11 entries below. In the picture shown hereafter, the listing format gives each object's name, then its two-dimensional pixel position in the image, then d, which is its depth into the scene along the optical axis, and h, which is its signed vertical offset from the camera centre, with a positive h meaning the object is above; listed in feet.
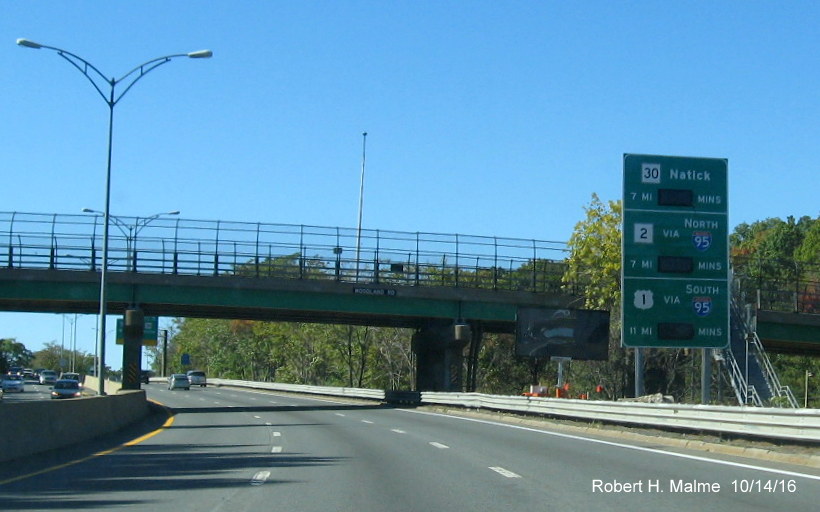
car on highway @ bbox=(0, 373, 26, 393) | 264.31 -20.40
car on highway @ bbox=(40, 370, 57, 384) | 368.44 -25.37
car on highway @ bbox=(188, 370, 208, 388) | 313.73 -21.01
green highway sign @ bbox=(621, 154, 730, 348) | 85.61 +6.39
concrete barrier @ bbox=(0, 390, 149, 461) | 62.08 -8.32
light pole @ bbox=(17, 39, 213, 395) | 105.81 +21.57
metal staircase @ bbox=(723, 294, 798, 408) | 126.58 -6.08
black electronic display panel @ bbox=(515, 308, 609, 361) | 155.84 -2.10
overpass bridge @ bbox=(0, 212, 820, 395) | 158.10 +3.64
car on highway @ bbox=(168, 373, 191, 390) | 272.31 -19.18
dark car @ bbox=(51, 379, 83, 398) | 196.34 -15.91
